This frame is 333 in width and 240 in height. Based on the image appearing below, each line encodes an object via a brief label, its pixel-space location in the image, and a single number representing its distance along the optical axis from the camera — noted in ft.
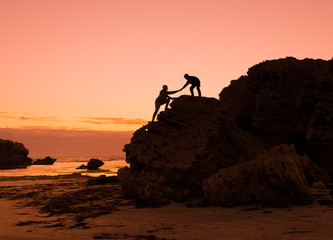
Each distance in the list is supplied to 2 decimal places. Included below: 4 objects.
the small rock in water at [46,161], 246.47
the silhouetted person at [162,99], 45.42
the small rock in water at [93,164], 141.28
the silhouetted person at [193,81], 45.37
